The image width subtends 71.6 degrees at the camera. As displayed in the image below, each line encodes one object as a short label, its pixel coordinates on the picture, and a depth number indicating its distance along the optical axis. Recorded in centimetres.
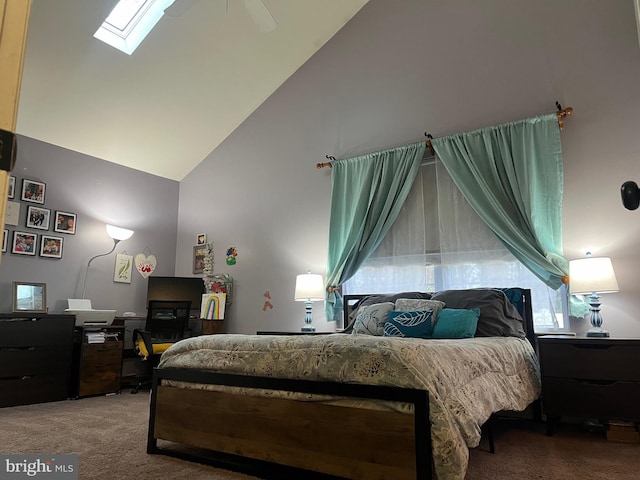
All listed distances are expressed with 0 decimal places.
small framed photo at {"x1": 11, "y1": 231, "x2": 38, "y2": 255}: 408
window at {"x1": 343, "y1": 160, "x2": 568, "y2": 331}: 341
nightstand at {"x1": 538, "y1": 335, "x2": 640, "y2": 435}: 251
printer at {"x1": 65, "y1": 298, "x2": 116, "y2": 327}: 418
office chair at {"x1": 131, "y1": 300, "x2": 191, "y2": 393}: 437
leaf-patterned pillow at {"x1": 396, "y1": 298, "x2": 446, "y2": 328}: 316
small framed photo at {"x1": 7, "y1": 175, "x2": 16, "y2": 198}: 408
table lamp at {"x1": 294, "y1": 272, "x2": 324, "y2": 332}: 406
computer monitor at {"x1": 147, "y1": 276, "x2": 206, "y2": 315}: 489
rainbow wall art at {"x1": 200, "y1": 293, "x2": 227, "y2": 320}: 477
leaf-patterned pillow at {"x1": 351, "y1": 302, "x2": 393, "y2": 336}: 324
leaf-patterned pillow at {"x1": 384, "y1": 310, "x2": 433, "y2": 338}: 296
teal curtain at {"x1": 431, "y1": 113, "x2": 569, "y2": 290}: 329
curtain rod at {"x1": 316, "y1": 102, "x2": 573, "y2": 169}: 332
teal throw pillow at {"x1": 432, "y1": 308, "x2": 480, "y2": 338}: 288
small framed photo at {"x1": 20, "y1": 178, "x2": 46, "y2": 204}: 419
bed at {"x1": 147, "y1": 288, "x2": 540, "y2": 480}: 158
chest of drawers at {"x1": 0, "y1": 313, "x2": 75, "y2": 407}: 361
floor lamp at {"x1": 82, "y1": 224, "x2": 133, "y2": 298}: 465
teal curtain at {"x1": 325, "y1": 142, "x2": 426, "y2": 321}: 401
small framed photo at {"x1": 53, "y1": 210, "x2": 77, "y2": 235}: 443
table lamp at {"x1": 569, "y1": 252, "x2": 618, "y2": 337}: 285
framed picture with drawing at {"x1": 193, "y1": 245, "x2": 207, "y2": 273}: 532
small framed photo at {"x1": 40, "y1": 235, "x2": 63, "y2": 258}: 428
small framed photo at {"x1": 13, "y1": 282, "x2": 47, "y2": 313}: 390
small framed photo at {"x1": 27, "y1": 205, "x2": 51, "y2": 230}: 420
